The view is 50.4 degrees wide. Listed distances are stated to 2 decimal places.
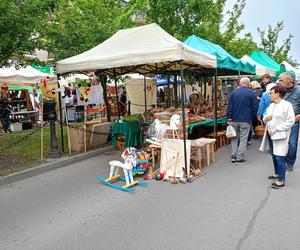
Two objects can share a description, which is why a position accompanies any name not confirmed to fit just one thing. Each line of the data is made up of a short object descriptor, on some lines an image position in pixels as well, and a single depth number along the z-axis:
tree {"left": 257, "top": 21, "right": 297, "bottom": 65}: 34.41
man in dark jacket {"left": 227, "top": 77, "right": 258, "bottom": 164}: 7.48
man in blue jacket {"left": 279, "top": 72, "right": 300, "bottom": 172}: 6.20
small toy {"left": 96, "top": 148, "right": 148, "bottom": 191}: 5.97
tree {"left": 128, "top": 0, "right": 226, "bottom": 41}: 14.38
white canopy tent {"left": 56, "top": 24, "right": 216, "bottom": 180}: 6.46
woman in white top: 5.36
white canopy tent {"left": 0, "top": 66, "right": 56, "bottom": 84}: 12.88
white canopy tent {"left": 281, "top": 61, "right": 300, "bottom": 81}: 21.36
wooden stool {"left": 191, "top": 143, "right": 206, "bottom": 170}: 7.03
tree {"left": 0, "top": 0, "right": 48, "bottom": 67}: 7.27
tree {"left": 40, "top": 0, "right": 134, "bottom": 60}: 11.38
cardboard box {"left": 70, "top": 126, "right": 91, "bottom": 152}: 9.16
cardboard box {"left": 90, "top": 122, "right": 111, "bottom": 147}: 9.70
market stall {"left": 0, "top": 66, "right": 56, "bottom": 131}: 13.12
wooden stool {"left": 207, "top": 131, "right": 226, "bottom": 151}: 9.66
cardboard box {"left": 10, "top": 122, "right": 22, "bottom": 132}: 14.02
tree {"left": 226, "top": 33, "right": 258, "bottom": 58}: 20.78
